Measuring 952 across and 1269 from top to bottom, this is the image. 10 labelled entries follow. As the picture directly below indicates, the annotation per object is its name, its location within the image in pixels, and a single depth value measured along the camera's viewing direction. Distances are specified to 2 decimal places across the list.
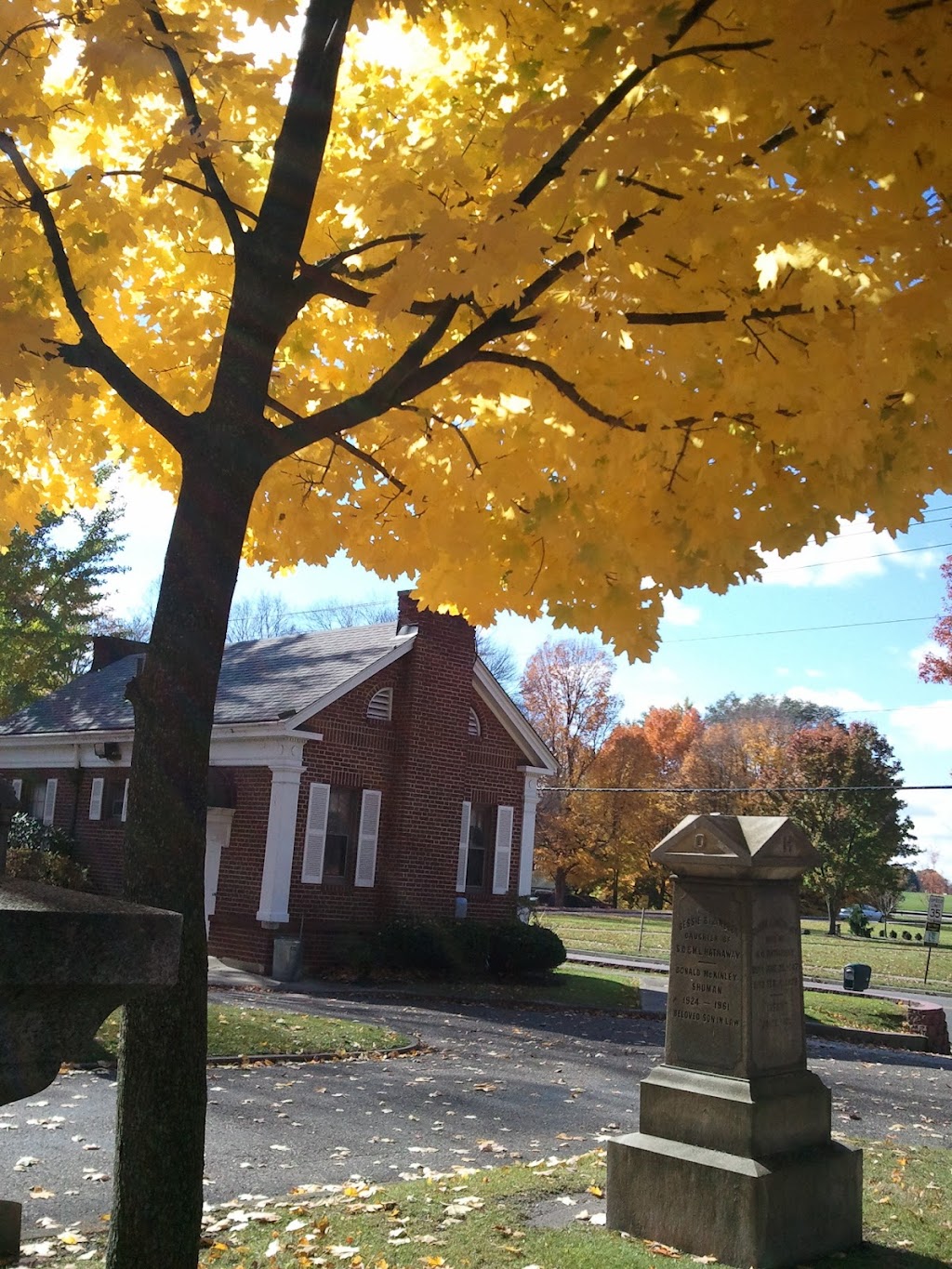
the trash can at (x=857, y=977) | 23.69
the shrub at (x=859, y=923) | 51.97
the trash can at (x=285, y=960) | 19.95
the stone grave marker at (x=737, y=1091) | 5.57
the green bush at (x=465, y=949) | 20.97
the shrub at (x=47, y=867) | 23.08
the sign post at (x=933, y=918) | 28.91
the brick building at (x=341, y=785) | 20.97
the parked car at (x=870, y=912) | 70.51
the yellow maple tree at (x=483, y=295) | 3.55
